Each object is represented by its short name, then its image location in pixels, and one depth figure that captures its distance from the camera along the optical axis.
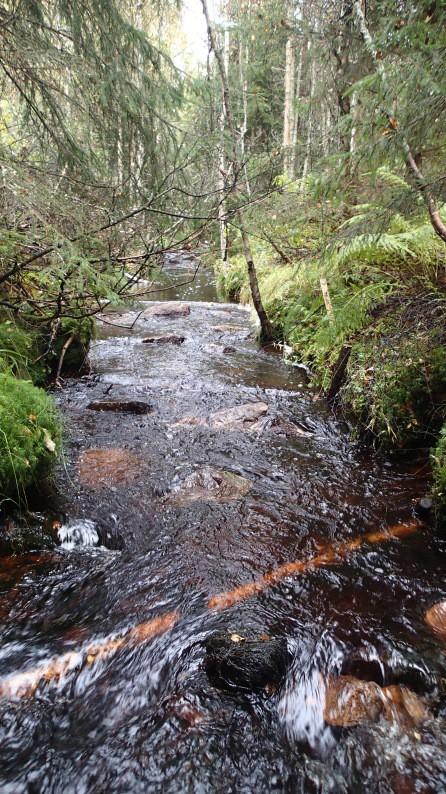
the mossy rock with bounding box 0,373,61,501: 3.26
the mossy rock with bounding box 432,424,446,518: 3.51
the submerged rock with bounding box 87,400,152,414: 6.14
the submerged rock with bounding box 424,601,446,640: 2.74
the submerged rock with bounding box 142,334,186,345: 10.16
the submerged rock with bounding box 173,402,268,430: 5.82
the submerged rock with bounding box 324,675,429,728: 2.24
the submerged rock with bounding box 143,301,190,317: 13.12
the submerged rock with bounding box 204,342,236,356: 9.35
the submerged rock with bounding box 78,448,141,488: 4.39
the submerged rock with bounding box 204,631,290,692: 2.39
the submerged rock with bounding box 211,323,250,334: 11.17
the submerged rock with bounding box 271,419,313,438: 5.59
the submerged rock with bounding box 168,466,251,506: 4.20
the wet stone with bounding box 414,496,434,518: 3.74
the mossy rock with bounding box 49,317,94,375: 7.19
